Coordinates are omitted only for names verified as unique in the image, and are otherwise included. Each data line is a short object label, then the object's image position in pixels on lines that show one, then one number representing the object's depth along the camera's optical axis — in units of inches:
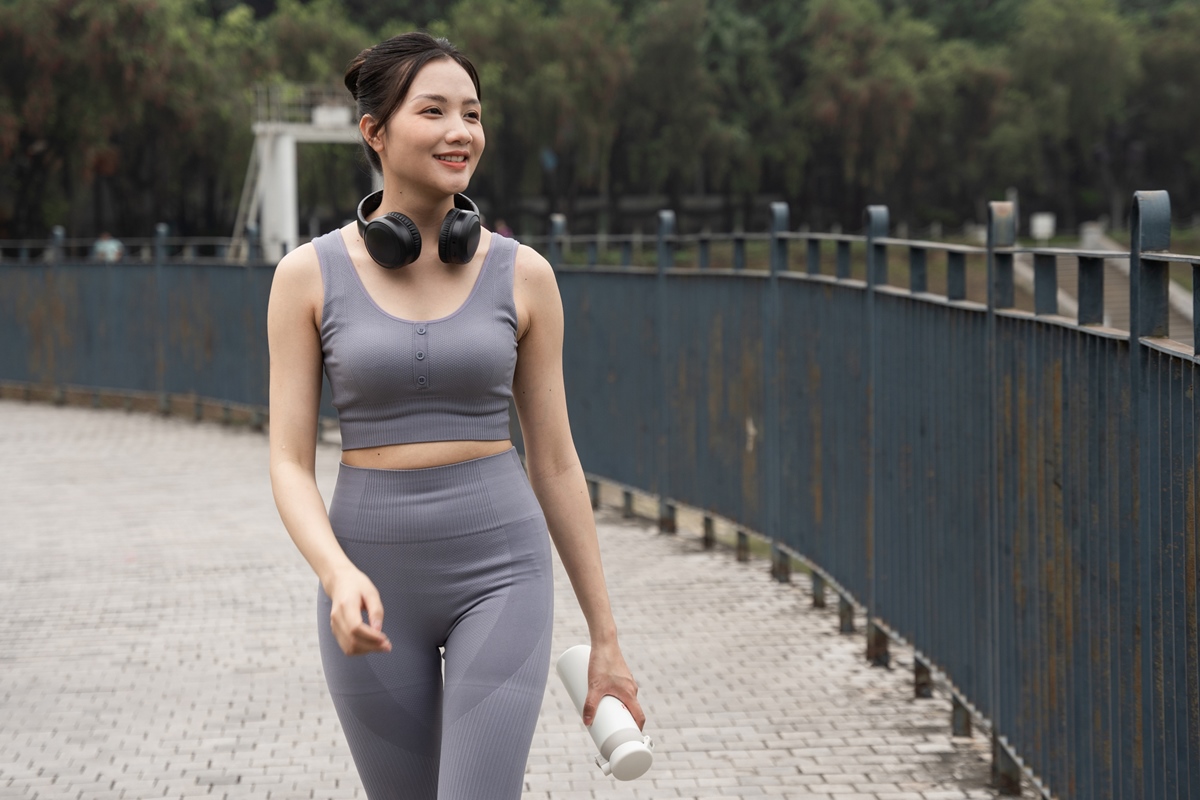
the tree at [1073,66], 2928.2
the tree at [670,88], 2669.8
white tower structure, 1883.6
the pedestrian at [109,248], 1086.0
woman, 109.8
